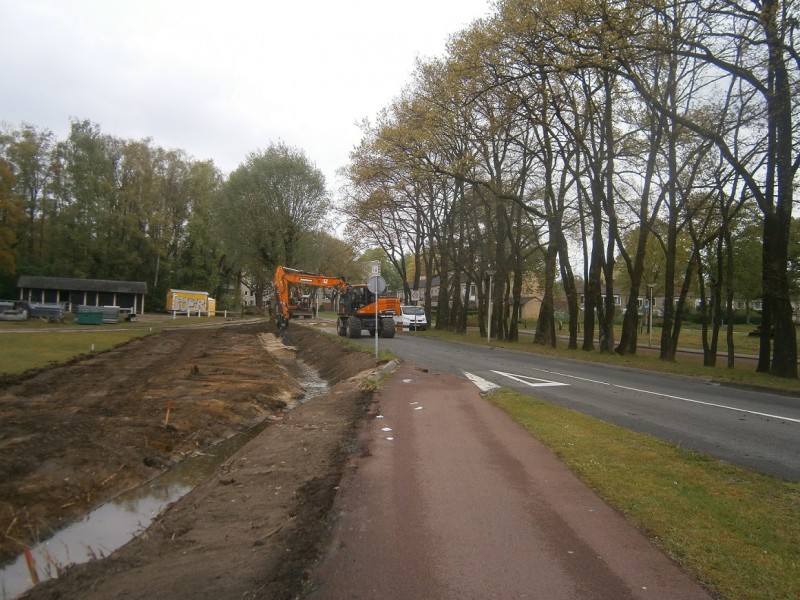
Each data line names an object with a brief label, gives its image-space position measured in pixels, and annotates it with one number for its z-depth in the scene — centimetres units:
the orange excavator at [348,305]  2955
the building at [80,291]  4775
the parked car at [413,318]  4781
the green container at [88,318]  3816
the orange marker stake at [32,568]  500
